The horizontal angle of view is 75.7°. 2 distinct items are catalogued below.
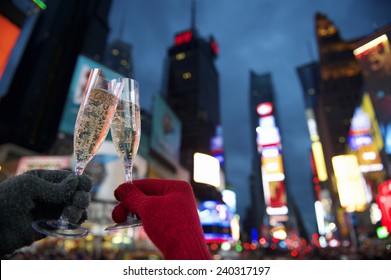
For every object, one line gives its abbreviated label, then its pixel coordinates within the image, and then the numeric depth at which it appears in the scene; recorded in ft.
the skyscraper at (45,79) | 132.57
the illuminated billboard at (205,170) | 75.15
